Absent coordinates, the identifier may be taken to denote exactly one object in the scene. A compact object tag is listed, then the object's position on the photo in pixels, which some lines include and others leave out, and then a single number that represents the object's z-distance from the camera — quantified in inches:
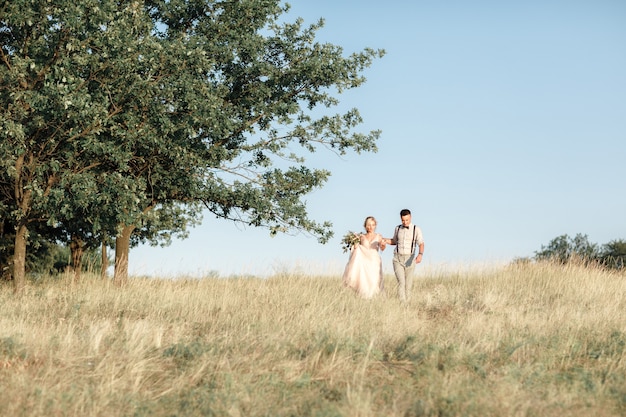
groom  688.4
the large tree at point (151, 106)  699.4
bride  708.0
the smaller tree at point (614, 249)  1785.2
